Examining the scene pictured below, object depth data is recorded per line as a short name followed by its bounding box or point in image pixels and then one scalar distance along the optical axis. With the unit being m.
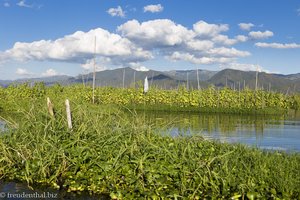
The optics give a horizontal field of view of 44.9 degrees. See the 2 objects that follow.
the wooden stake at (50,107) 10.43
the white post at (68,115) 9.93
